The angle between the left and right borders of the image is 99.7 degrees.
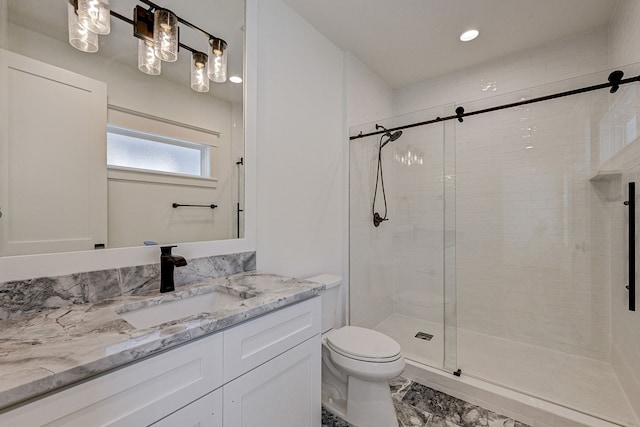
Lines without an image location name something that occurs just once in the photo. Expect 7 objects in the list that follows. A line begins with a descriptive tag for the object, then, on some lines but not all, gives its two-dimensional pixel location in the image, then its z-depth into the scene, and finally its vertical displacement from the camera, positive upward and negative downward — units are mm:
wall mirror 929 +327
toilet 1456 -913
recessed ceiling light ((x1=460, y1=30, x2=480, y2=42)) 2100 +1411
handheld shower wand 2539 +381
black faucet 1149 -223
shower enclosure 1845 -250
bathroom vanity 583 -431
